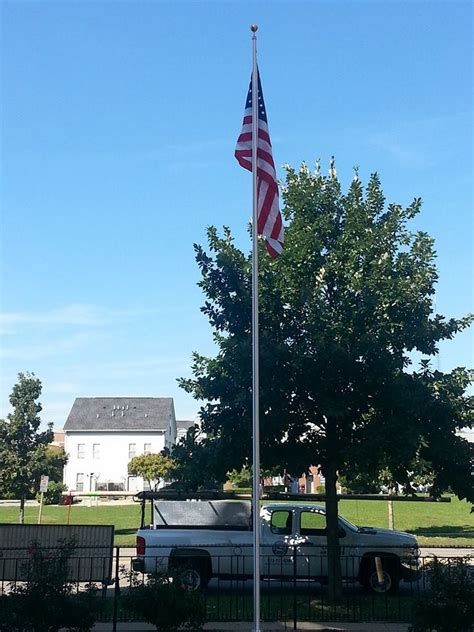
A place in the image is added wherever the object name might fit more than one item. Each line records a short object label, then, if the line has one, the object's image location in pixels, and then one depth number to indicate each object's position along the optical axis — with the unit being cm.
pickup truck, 1488
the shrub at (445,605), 963
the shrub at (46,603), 928
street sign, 2771
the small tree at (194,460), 1392
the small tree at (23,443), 2869
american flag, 1079
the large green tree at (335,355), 1326
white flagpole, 939
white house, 8475
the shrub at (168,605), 989
